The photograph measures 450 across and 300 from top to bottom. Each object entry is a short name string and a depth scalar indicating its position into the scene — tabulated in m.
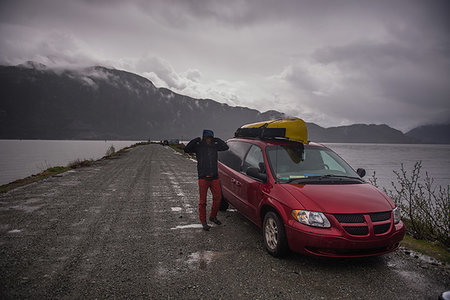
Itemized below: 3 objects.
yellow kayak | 4.65
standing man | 4.86
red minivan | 3.08
